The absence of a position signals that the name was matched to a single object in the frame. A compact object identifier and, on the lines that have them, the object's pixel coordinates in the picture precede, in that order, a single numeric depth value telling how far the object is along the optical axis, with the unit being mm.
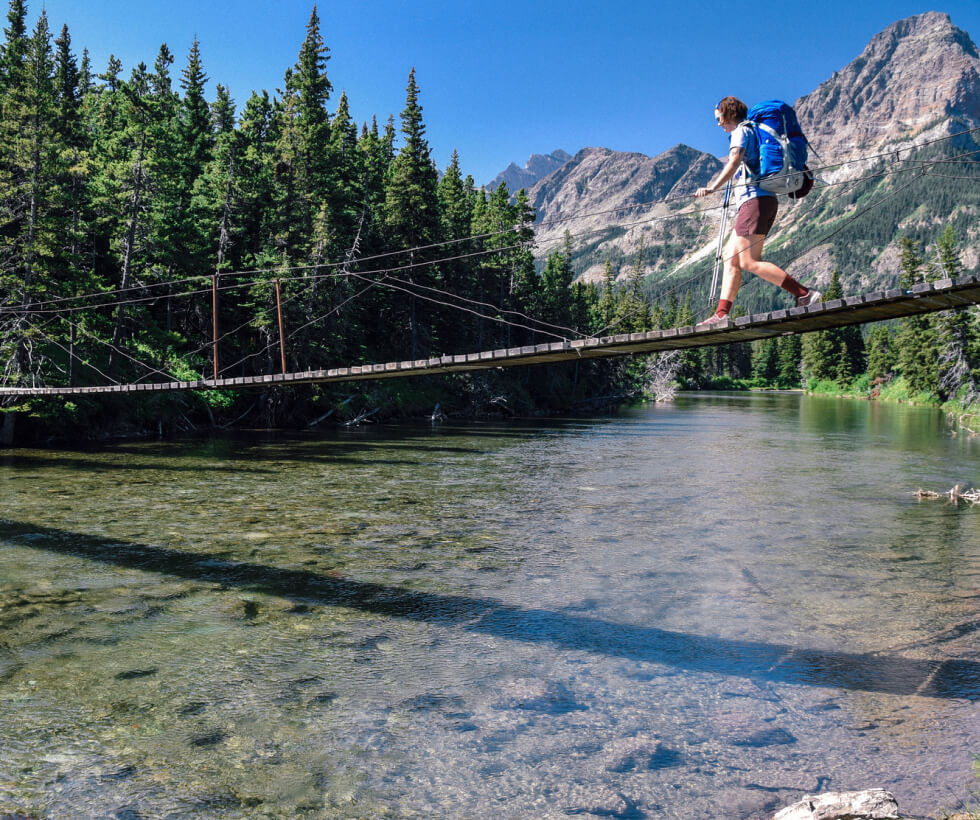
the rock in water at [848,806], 3371
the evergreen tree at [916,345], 49812
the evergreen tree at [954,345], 43156
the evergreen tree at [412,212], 38969
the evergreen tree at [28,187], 21250
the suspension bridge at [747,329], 5902
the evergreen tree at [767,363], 123000
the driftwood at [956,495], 13898
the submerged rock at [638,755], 4531
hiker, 5363
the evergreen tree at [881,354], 73812
